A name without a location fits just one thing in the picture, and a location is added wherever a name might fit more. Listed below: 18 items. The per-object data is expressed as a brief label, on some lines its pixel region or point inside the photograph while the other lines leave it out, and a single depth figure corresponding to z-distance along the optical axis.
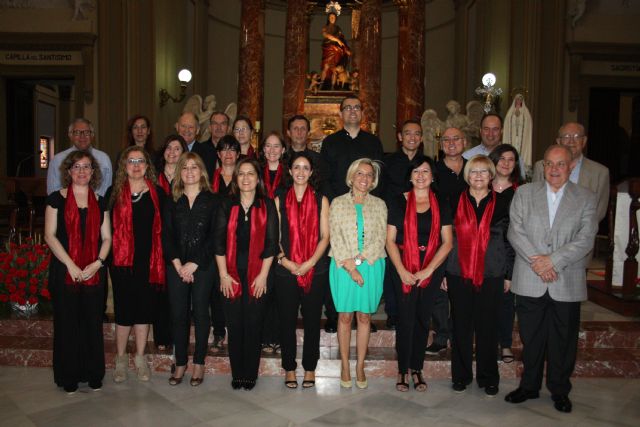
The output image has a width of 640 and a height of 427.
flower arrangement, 5.04
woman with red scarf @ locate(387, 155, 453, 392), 3.95
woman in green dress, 3.94
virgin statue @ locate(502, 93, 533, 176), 8.32
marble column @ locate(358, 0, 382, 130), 11.75
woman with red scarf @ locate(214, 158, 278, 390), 3.91
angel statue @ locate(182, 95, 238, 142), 10.59
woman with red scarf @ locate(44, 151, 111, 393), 3.87
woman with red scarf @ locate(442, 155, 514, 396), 3.91
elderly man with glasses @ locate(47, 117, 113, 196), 5.03
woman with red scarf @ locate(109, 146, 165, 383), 4.00
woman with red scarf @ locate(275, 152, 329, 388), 3.99
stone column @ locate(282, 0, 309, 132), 11.80
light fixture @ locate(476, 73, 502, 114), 9.97
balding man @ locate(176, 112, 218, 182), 5.02
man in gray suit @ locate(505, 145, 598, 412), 3.70
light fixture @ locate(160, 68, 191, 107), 11.67
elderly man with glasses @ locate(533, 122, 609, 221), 4.60
